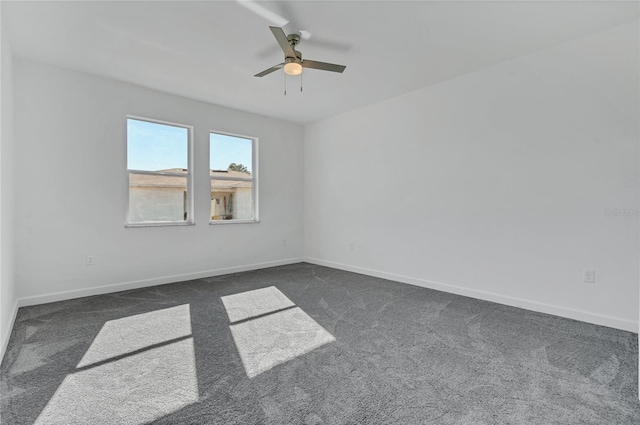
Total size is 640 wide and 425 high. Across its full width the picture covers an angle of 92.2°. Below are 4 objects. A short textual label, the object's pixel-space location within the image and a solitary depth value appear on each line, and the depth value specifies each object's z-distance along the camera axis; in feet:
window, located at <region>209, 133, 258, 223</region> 16.52
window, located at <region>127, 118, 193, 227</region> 13.85
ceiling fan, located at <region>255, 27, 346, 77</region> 9.07
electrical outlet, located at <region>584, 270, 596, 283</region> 9.73
